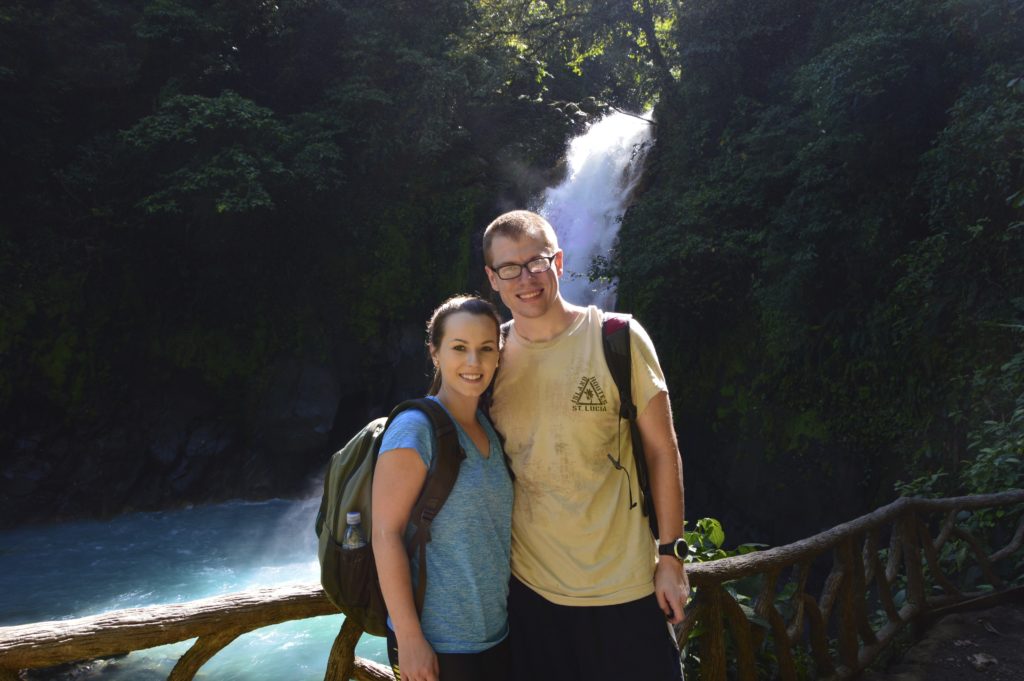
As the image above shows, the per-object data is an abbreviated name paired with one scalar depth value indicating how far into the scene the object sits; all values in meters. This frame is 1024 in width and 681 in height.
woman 1.55
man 1.82
